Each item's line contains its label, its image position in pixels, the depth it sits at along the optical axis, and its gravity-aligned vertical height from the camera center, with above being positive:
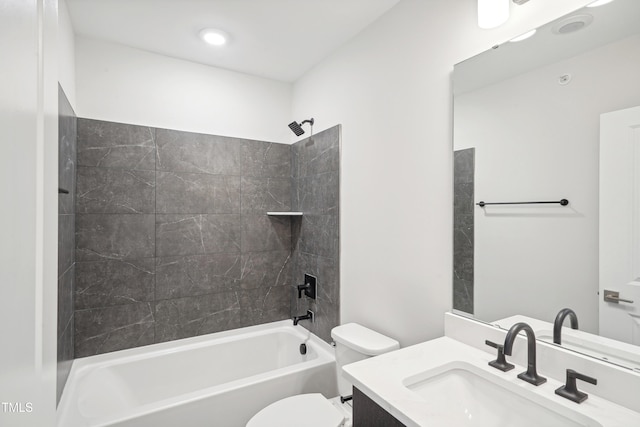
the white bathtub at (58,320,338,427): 1.68 -1.09
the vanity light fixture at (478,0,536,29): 1.25 +0.80
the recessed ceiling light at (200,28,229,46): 2.09 +1.19
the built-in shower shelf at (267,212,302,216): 2.64 -0.01
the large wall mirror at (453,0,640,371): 0.97 +0.12
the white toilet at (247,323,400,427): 1.57 -1.03
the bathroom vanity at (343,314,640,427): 0.91 -0.57
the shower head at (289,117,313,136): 2.61 +0.71
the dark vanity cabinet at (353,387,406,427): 0.98 -0.66
